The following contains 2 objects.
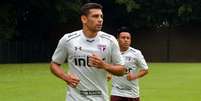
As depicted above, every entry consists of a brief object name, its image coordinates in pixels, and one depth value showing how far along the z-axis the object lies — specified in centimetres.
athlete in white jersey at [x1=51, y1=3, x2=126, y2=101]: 718
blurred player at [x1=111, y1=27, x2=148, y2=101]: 1155
